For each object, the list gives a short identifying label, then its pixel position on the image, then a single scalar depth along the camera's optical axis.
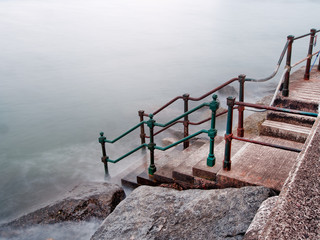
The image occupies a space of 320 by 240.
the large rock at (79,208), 5.09
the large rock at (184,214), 2.90
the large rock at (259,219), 2.15
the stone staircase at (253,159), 3.55
